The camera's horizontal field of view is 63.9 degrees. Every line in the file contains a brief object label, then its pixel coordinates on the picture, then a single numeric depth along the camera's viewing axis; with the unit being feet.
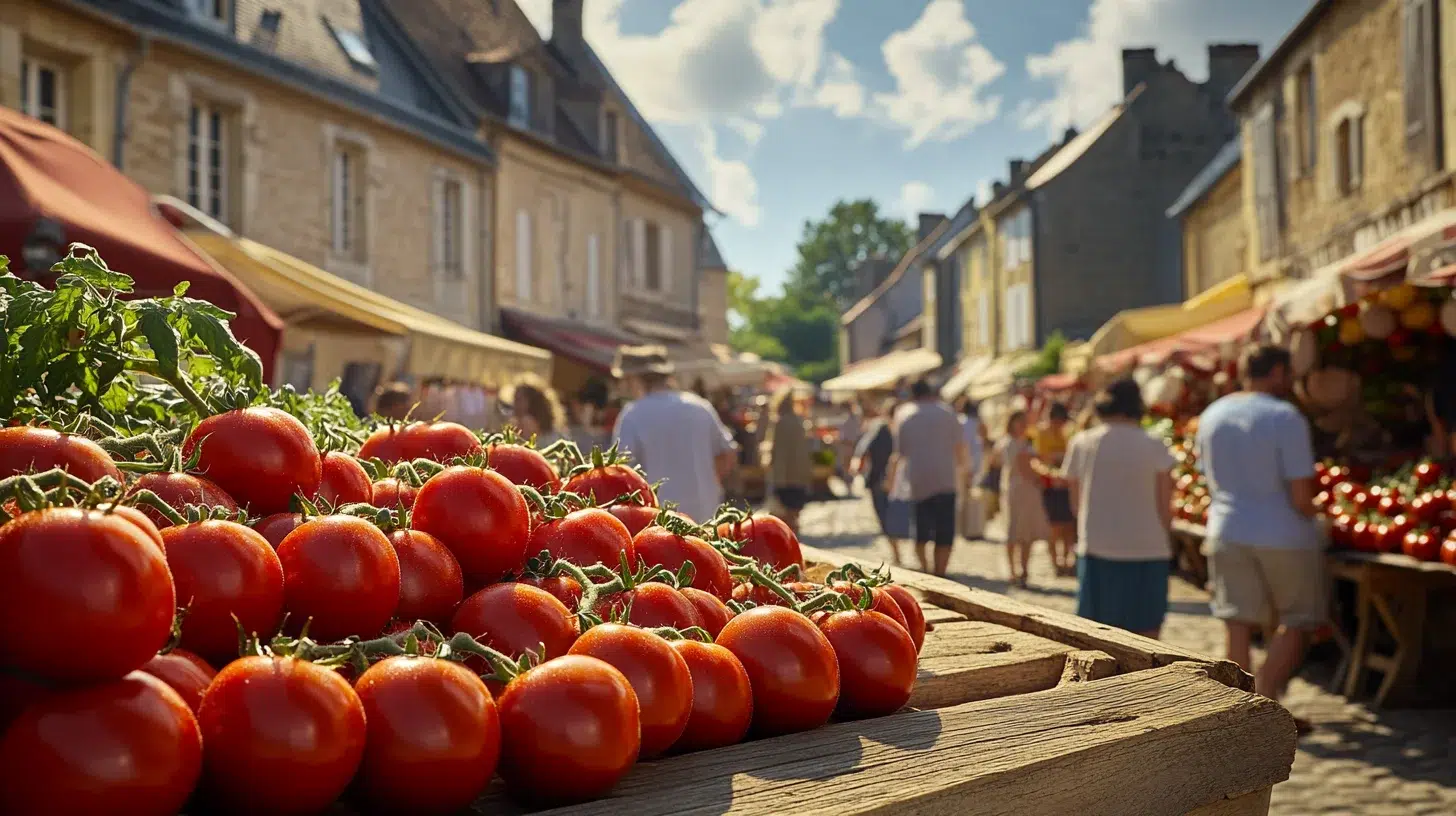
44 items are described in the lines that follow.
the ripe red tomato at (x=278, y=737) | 3.51
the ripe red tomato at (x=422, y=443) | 6.59
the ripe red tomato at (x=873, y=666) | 5.26
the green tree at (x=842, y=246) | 297.94
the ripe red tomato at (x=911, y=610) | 6.11
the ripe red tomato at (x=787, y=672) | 4.95
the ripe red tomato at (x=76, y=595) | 3.25
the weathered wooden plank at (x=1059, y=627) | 6.20
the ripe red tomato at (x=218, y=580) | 3.98
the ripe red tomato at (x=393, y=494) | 5.62
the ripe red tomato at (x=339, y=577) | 4.35
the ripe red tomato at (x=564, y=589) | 5.23
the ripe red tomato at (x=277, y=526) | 4.73
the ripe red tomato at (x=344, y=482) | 5.53
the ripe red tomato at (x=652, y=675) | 4.43
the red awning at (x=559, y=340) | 62.23
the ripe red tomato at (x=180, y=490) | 4.50
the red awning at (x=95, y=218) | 11.65
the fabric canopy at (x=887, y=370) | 126.93
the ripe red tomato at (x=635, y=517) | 6.51
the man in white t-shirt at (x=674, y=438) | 21.15
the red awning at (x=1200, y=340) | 35.88
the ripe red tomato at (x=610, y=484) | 6.86
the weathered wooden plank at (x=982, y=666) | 5.98
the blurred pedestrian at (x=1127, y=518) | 20.95
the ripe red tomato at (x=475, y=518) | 5.22
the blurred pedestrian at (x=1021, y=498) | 34.55
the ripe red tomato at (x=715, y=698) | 4.75
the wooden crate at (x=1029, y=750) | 4.11
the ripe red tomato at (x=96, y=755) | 3.18
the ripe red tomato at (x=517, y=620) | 4.65
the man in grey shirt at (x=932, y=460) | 32.58
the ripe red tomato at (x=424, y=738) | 3.75
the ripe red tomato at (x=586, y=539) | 5.56
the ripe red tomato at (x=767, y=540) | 6.85
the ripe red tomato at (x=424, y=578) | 4.85
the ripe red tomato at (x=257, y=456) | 4.97
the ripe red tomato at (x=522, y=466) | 6.51
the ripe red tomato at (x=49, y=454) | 4.27
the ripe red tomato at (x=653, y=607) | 5.07
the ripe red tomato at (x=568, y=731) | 3.96
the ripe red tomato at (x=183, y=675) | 3.67
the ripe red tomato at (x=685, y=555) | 5.82
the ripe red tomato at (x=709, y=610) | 5.42
